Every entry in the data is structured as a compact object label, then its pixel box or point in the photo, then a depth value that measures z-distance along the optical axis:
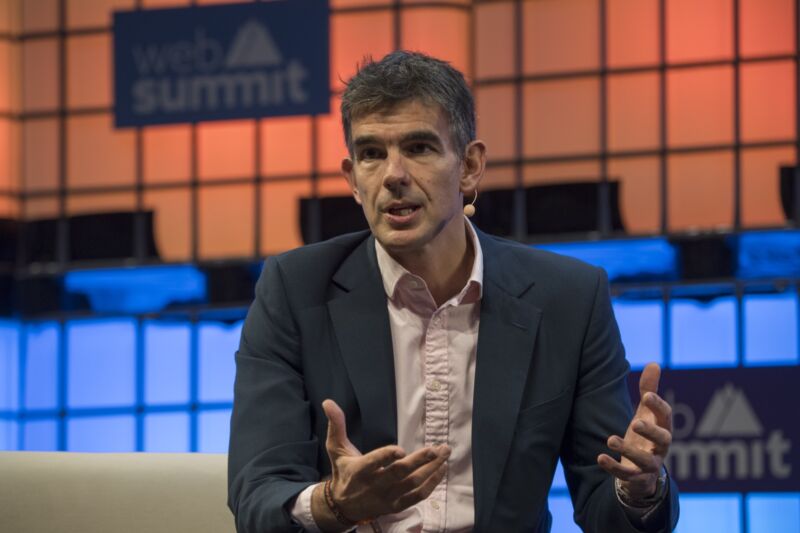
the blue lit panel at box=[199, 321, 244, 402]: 11.89
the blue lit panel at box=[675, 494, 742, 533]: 10.36
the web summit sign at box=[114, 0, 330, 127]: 10.73
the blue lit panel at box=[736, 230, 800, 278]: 10.34
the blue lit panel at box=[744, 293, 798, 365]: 10.59
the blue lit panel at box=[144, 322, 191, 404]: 12.08
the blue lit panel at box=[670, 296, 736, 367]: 10.64
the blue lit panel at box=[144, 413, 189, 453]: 11.95
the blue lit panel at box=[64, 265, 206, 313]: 12.06
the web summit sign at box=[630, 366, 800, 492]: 8.59
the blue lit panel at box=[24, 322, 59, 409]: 12.58
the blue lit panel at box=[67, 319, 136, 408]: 12.26
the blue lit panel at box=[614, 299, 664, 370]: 10.70
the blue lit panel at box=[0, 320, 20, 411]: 12.76
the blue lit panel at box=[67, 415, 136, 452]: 12.08
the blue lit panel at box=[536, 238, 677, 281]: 10.62
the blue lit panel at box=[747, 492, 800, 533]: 10.27
